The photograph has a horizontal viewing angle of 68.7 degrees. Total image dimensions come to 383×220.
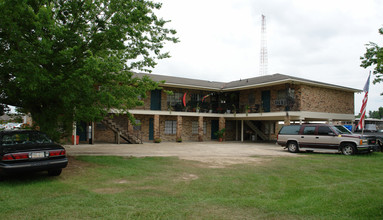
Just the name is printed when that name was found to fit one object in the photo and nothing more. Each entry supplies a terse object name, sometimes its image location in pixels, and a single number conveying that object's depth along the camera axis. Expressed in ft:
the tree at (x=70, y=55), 26.37
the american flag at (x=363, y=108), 50.66
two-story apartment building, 72.28
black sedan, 22.38
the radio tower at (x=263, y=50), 128.05
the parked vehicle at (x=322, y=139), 46.75
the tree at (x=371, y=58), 61.36
